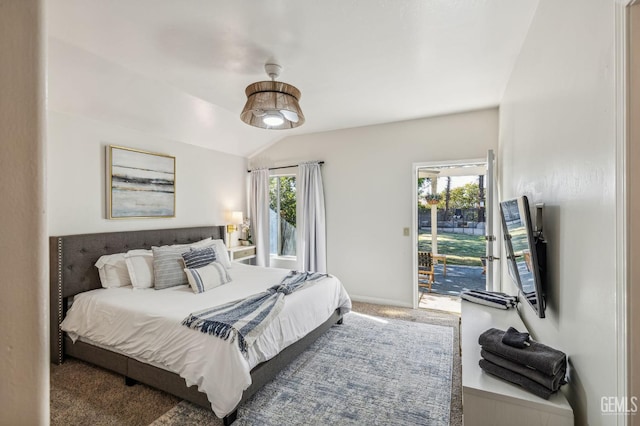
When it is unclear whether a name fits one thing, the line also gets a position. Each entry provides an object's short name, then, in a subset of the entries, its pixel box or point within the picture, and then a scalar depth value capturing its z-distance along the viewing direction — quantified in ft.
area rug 6.57
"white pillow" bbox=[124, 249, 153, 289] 9.65
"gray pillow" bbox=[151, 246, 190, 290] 9.77
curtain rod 15.82
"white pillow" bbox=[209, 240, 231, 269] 12.32
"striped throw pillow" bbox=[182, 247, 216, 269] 10.30
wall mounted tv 4.83
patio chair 16.44
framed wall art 10.73
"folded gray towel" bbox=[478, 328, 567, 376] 4.14
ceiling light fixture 7.36
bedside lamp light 15.58
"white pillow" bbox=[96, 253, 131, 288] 9.66
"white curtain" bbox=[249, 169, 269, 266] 16.70
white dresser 4.07
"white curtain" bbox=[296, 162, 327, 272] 15.19
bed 6.38
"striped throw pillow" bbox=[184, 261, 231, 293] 9.41
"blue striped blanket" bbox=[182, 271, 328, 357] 6.47
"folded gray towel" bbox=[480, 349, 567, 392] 4.13
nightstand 15.05
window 17.07
